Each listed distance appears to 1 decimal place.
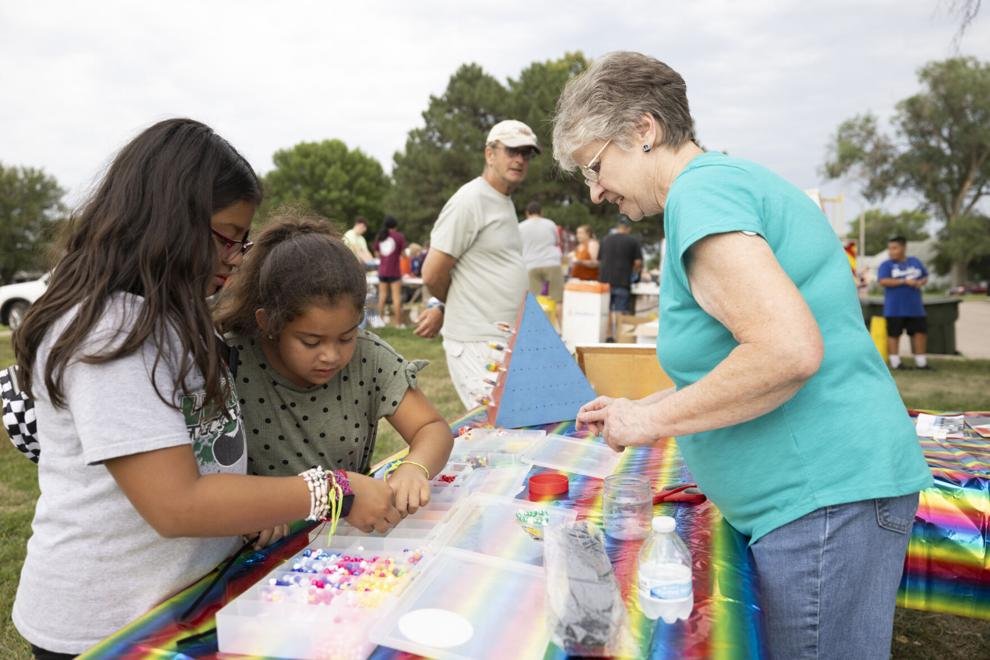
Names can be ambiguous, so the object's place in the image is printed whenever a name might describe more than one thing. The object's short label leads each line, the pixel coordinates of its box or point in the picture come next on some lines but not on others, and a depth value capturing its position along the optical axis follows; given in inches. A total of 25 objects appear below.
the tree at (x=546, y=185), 901.8
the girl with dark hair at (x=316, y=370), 57.8
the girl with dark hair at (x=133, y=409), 39.2
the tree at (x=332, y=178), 1699.1
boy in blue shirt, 324.2
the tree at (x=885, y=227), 2167.8
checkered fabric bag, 46.6
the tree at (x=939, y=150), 1180.5
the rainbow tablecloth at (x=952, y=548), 76.5
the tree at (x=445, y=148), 1006.4
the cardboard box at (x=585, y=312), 227.8
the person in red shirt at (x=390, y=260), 424.5
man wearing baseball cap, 127.9
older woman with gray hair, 43.4
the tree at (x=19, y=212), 1284.4
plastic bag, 38.2
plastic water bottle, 42.2
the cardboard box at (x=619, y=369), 119.3
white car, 531.6
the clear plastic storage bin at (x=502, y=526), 51.6
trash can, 357.4
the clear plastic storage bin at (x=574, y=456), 75.1
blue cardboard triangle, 97.8
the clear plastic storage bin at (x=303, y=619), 38.6
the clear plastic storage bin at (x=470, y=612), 38.4
